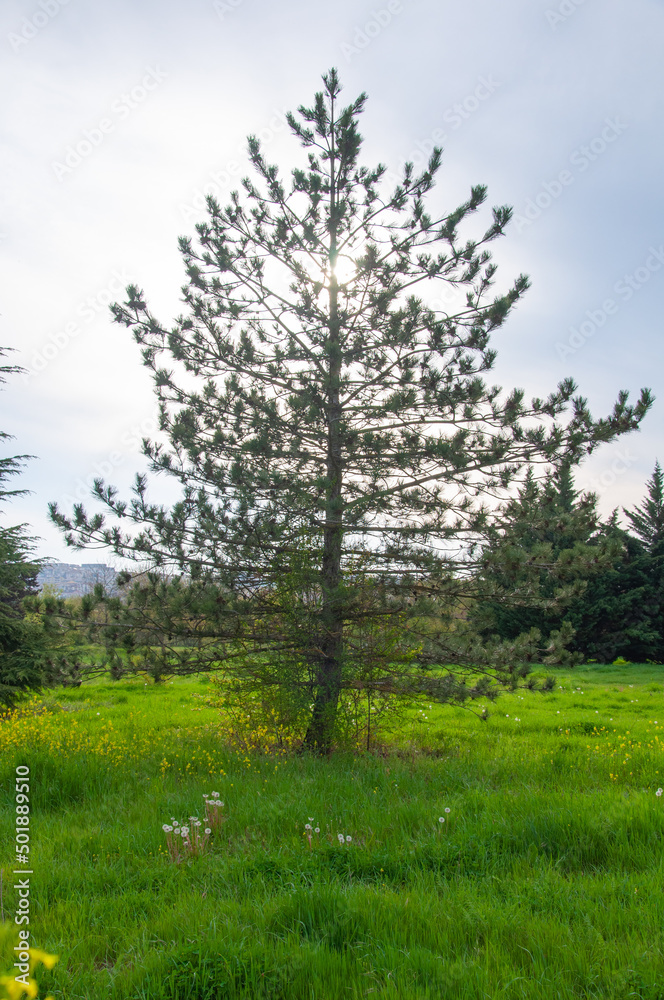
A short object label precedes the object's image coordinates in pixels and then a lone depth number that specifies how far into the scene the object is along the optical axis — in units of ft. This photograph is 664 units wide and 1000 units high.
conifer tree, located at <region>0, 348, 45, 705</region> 31.09
